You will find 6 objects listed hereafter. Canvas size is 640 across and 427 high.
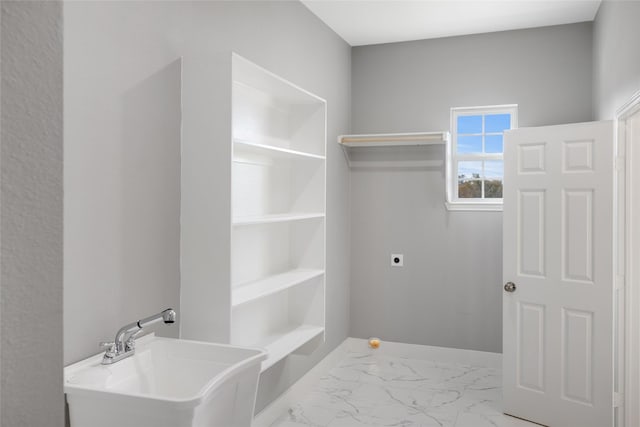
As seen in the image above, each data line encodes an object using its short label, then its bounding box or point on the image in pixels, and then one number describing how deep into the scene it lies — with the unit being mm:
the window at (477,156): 4324
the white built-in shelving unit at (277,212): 2795
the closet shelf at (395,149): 4234
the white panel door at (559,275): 3039
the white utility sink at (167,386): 1496
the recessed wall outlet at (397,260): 4590
